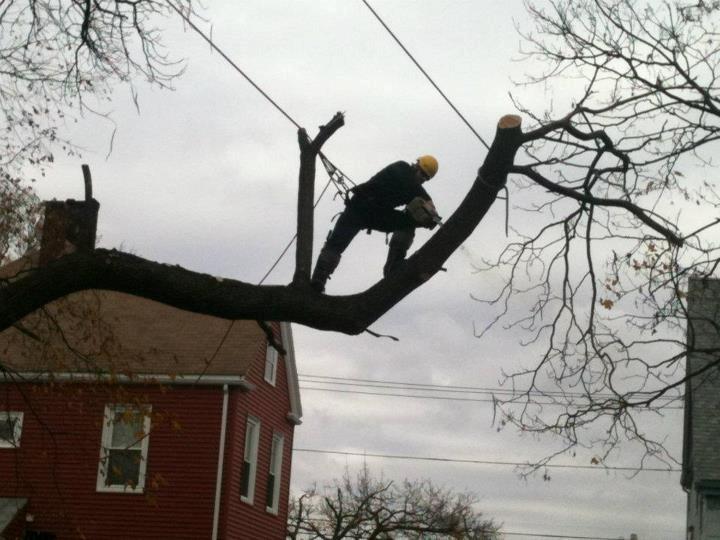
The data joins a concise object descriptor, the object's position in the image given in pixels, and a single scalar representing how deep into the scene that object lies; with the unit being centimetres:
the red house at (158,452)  2052
